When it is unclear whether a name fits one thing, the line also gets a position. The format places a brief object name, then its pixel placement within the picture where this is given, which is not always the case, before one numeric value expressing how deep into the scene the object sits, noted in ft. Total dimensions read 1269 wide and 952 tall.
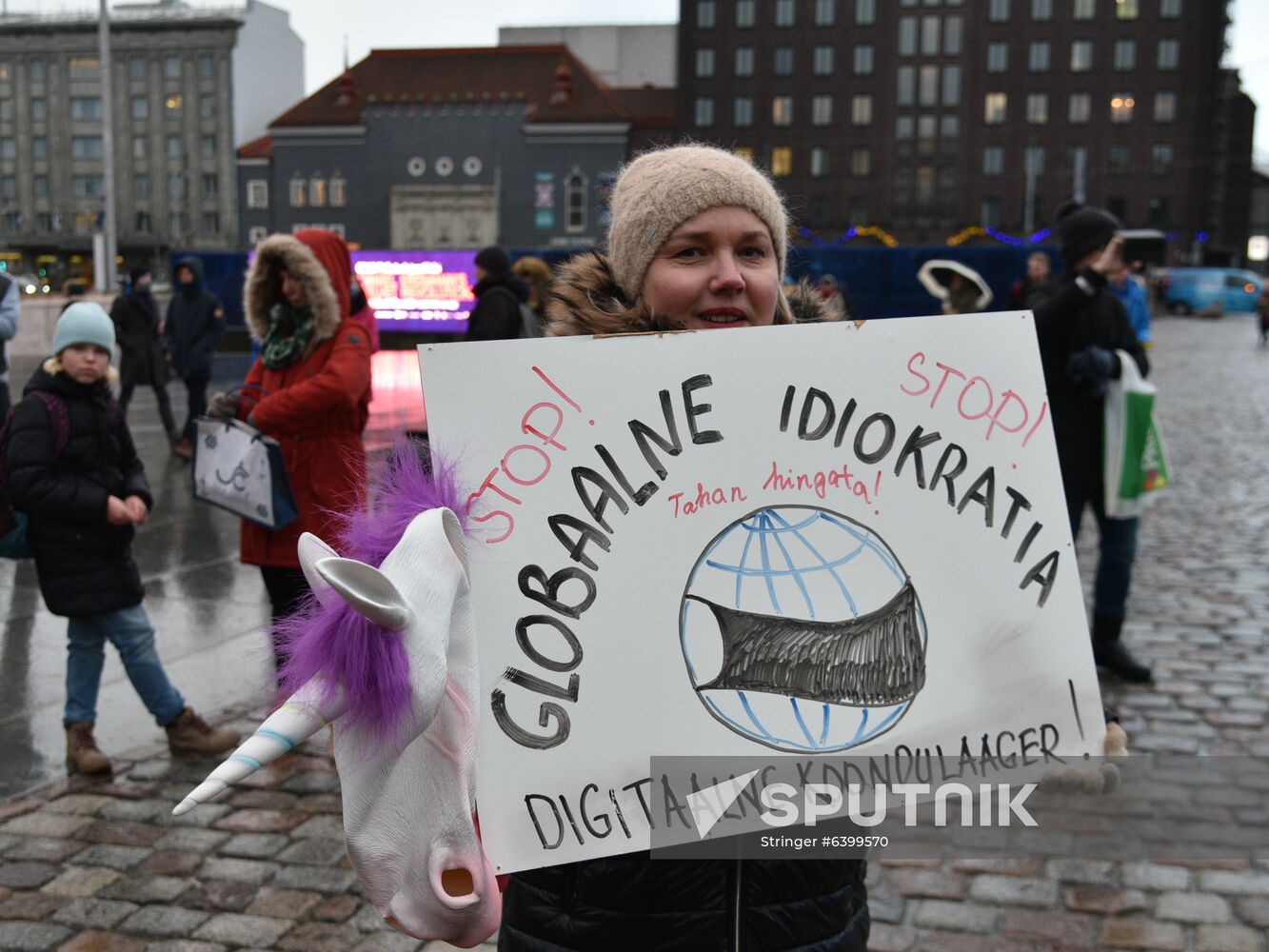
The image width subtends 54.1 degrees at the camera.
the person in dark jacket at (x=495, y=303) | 23.73
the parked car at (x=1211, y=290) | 177.68
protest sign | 5.52
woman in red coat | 15.60
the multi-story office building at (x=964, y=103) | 248.73
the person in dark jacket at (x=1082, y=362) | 18.25
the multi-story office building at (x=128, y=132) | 259.80
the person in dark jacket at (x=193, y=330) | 39.78
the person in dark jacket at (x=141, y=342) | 41.14
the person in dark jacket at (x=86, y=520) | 14.97
